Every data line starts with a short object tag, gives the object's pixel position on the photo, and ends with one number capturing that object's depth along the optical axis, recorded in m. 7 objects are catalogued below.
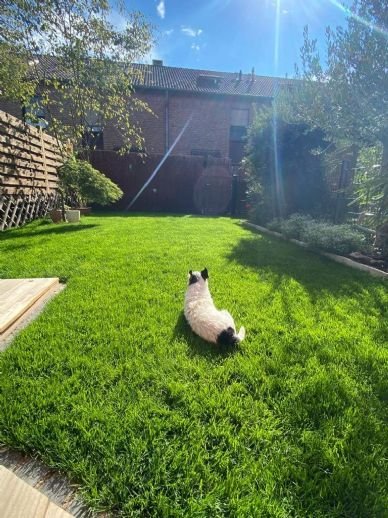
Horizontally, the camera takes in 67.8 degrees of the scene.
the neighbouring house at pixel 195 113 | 15.32
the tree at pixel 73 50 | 6.53
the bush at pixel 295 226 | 6.03
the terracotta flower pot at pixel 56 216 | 7.39
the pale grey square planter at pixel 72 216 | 7.49
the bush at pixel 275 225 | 6.97
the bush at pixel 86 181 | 7.53
